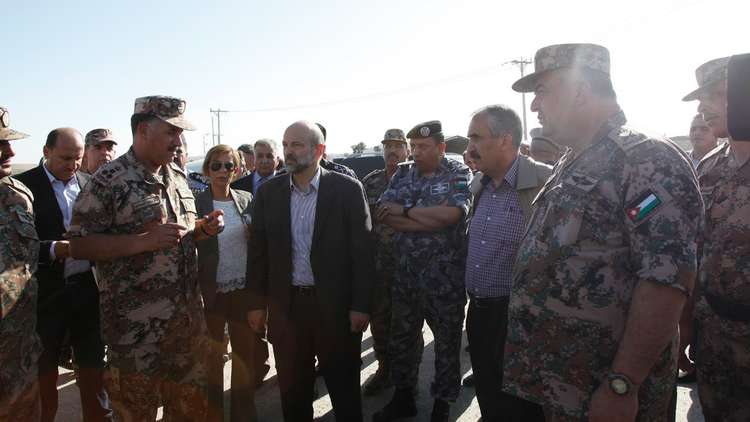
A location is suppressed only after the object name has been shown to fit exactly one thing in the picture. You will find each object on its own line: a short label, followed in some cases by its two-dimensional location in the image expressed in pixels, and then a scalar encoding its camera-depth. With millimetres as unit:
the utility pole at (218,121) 61484
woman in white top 3646
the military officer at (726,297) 2448
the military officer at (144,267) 2709
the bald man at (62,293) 3451
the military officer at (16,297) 2475
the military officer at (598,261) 1712
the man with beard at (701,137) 5066
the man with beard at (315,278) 3152
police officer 3648
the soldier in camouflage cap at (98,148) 4613
